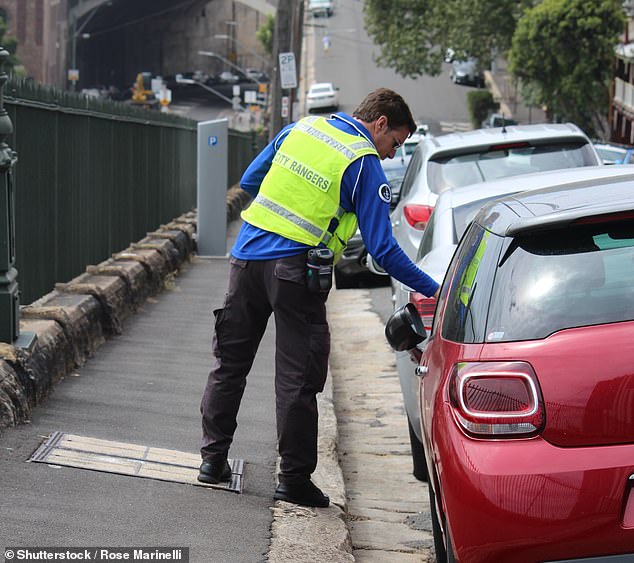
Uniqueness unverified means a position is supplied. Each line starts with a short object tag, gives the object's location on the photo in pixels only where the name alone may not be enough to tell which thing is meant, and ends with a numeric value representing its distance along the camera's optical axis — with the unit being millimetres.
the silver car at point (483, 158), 10602
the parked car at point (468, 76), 82562
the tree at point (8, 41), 88375
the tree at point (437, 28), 51594
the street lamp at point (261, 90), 105688
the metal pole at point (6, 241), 6938
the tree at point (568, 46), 45938
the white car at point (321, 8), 92250
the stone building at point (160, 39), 141875
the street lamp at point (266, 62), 137438
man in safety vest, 5762
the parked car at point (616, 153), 28725
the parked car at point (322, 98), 80375
